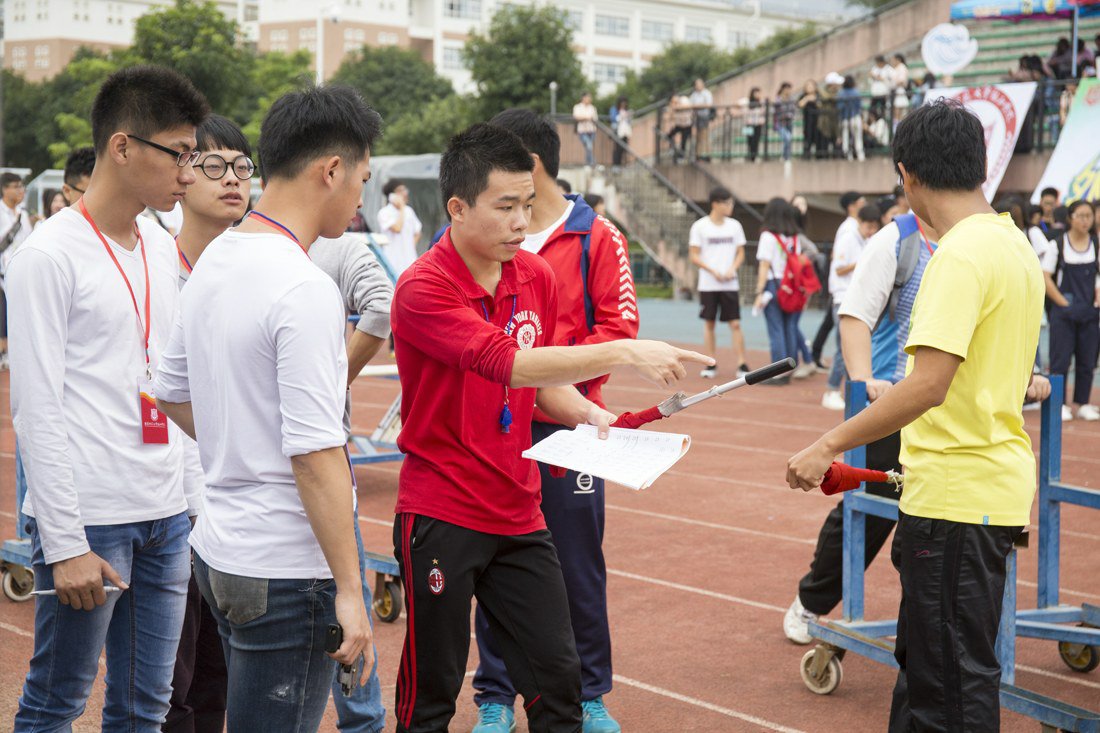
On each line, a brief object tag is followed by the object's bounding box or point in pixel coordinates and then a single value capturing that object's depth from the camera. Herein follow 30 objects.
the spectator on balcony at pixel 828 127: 24.34
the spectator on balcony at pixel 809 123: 24.69
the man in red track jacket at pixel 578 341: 4.30
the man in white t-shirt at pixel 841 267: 12.00
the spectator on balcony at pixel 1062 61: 21.61
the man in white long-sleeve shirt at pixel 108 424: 2.99
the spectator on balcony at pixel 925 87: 22.27
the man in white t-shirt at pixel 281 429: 2.48
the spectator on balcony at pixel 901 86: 22.69
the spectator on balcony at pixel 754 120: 26.00
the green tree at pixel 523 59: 33.72
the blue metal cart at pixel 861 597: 4.55
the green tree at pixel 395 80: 66.50
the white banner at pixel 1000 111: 20.17
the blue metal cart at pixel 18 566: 5.73
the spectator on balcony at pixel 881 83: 23.45
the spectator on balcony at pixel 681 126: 27.97
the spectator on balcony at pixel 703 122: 27.44
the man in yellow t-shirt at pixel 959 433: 3.35
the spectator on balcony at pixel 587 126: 27.92
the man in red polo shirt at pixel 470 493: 3.42
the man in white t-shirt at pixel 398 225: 15.53
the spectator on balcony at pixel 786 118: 25.05
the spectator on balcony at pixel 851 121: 23.69
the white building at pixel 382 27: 92.94
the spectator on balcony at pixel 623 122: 29.80
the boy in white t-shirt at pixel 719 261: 13.62
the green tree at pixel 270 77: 52.62
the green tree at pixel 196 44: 38.72
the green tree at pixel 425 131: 50.44
